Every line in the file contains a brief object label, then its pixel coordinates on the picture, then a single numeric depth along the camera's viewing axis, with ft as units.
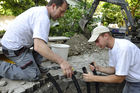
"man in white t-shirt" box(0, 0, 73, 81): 6.08
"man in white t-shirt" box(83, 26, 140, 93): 6.05
